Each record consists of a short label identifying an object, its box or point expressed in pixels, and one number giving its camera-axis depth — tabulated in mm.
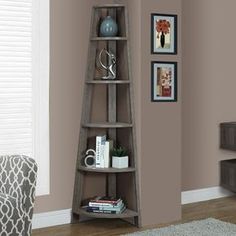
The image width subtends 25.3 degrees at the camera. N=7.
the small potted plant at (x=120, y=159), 4188
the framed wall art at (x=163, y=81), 4289
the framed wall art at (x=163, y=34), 4246
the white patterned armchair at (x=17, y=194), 3004
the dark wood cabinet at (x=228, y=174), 5113
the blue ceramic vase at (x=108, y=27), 4172
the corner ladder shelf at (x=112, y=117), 4195
